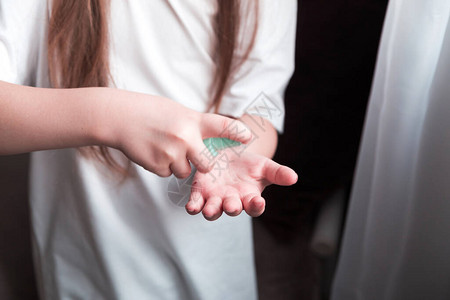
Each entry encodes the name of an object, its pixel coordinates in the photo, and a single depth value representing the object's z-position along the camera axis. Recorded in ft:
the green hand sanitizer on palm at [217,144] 1.54
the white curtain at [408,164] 1.93
